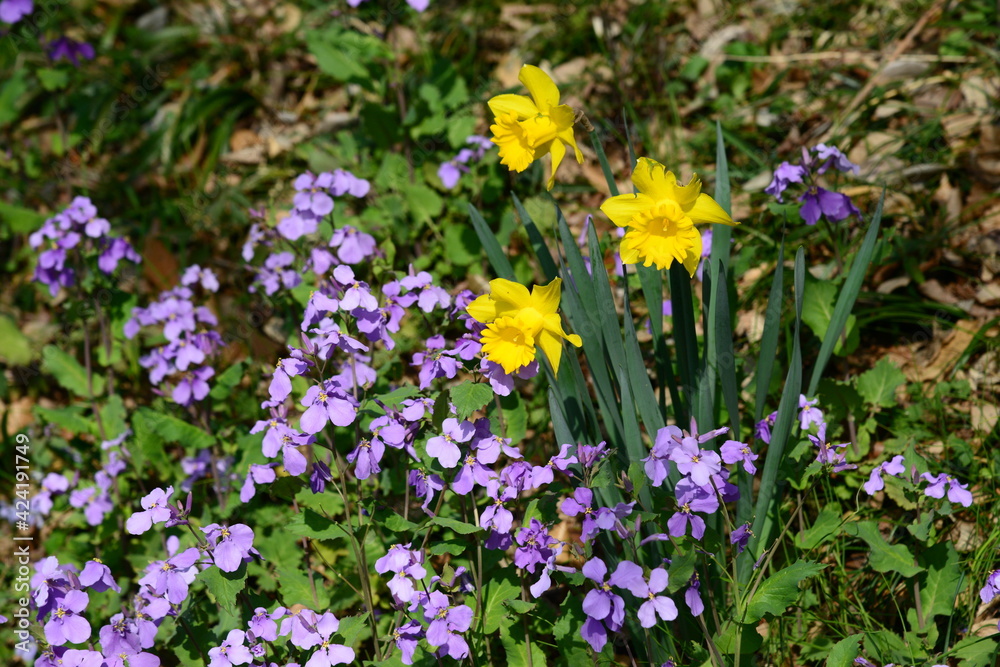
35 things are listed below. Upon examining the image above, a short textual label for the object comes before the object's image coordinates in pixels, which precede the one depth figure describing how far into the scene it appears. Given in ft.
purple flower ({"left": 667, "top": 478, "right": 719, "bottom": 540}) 5.00
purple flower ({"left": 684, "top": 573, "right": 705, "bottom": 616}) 5.02
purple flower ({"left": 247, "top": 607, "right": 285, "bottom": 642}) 5.18
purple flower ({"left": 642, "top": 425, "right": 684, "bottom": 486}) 4.98
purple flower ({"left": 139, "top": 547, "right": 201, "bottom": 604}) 5.09
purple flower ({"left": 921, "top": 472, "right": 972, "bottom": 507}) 5.21
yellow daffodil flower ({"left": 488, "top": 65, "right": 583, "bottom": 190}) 5.10
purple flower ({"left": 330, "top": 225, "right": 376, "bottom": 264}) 5.89
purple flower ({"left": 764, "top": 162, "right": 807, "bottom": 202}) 5.60
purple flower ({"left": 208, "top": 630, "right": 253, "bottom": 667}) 5.12
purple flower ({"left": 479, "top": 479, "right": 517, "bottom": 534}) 5.17
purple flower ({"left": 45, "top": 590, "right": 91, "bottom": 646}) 5.14
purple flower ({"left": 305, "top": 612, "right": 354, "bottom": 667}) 5.10
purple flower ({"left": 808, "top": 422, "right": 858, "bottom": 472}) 5.19
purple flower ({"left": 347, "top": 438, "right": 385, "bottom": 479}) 5.21
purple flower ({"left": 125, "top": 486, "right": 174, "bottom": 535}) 5.12
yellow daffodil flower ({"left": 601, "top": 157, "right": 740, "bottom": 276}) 5.00
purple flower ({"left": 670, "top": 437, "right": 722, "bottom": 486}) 4.94
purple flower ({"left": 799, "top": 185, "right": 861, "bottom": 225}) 5.58
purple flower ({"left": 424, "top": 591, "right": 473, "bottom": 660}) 5.15
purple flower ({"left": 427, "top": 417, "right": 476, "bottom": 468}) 5.13
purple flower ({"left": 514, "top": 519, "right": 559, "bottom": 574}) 5.15
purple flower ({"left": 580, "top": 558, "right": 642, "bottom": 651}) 4.95
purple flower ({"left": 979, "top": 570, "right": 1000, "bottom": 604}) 5.07
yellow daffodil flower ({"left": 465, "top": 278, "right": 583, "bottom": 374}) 5.01
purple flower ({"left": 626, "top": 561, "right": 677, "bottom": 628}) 4.93
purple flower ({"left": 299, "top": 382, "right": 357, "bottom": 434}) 5.12
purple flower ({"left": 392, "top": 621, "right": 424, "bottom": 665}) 5.15
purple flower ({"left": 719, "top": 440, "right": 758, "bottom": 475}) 5.07
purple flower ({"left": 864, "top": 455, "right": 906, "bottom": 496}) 5.28
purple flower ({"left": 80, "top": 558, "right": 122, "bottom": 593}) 5.20
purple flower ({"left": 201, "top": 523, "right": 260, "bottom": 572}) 5.12
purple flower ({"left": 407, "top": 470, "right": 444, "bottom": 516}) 5.28
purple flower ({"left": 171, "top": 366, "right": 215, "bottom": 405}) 6.02
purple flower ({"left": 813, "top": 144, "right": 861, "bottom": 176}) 5.58
